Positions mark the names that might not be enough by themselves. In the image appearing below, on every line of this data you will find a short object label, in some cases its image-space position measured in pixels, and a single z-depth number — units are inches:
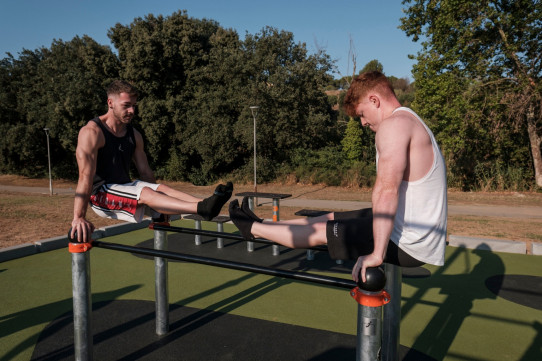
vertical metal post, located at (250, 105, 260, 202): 496.0
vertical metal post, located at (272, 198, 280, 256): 282.5
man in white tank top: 66.9
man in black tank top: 97.9
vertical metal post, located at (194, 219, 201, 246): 266.6
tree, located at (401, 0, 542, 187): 544.7
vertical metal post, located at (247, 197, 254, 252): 250.3
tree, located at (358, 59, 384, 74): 1415.4
